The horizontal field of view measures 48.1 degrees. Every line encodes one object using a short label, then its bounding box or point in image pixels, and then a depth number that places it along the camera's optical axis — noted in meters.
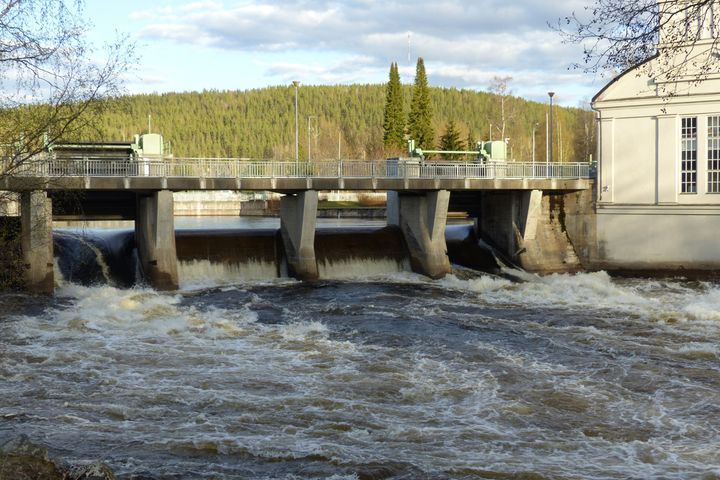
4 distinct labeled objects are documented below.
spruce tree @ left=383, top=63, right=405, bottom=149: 105.44
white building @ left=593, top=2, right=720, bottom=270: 35.97
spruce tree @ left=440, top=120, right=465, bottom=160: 91.19
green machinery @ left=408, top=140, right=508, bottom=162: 41.09
